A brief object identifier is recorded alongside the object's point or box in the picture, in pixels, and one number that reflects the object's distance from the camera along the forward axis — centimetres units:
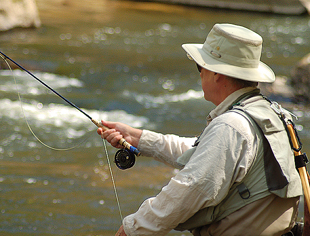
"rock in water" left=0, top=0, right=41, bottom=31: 2030
